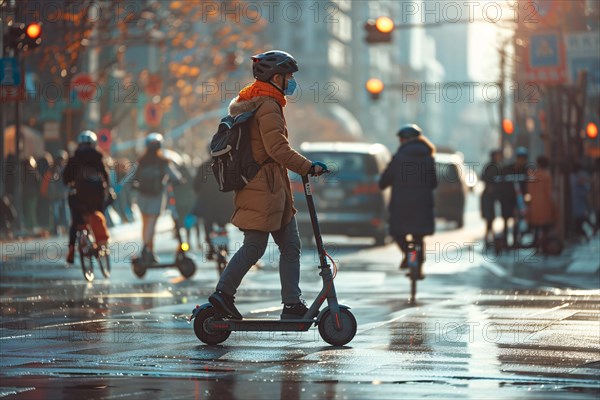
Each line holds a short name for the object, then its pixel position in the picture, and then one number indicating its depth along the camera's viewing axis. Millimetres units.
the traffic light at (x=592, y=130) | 48875
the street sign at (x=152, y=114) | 55594
